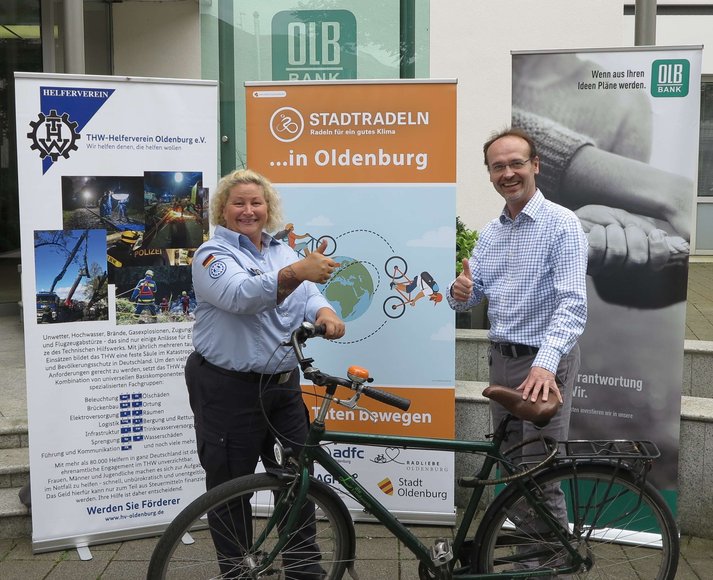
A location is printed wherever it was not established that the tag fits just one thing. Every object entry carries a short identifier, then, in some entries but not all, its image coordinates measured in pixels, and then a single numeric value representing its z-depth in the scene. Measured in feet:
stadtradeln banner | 12.34
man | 9.21
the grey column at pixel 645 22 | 12.80
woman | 9.21
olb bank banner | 11.68
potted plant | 20.41
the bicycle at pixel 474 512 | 8.68
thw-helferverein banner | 11.36
